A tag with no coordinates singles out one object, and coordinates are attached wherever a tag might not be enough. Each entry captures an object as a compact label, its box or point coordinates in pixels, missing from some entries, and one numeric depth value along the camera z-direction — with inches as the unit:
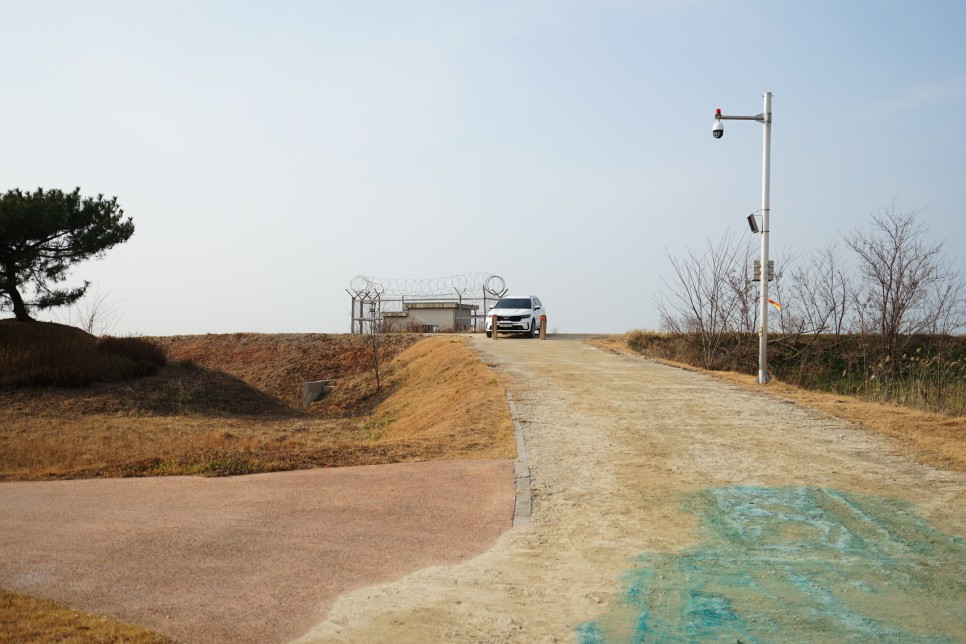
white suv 1202.0
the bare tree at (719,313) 1015.6
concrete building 1536.7
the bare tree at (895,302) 1015.0
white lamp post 674.2
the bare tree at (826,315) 1046.4
